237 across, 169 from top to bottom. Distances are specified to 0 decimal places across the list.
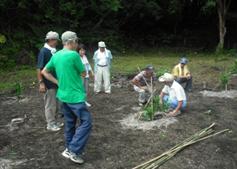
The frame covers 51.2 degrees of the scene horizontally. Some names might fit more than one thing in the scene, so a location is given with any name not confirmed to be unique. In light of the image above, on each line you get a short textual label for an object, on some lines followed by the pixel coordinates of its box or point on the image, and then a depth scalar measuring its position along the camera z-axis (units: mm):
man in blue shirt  4151
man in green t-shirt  3334
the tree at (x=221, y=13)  12092
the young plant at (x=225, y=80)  6609
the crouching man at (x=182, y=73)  6306
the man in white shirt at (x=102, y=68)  6378
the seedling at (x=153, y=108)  4630
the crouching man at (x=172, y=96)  4638
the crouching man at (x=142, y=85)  5356
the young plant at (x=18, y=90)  6421
